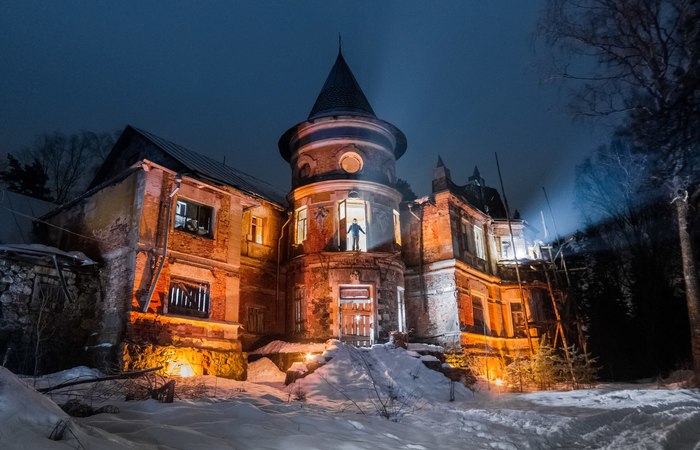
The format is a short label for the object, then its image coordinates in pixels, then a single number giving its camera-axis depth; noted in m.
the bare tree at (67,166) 29.69
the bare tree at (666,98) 8.37
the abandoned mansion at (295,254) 15.36
